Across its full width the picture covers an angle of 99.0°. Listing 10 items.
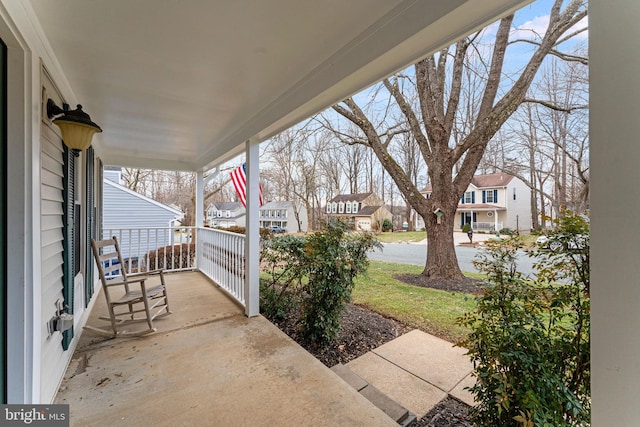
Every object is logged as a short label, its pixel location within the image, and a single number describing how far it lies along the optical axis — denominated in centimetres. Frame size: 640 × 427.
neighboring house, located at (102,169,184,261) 945
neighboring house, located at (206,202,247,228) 2170
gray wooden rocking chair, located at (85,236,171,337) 293
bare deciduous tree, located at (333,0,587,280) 526
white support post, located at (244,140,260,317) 348
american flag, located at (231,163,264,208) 512
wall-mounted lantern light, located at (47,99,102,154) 198
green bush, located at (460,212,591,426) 122
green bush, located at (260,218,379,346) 295
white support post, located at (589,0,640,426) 83
